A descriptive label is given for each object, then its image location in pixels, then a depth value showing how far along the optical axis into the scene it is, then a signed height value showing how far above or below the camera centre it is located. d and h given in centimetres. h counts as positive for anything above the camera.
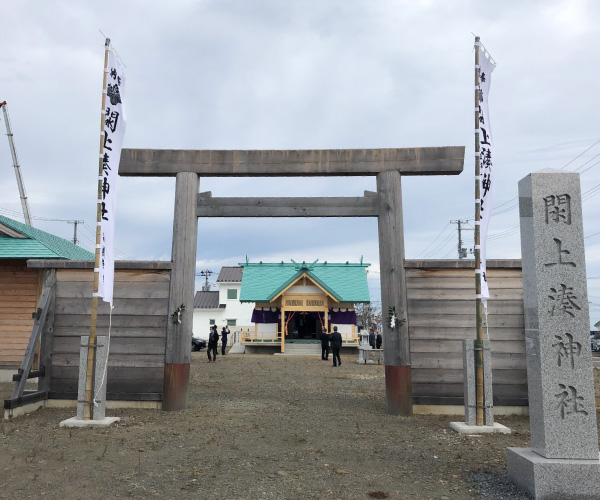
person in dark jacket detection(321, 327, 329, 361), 2346 -97
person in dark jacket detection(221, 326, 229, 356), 2792 -102
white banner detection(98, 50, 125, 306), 802 +250
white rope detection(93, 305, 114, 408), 789 -85
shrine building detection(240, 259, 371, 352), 2961 +161
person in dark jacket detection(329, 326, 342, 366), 2015 -84
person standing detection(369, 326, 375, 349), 3188 -92
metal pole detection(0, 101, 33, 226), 2716 +792
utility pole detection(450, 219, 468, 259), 4786 +780
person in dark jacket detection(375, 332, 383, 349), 2642 -90
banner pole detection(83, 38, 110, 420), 784 -27
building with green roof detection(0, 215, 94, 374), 1375 +57
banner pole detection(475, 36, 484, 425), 773 +80
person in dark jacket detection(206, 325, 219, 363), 2231 -91
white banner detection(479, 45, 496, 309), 799 +267
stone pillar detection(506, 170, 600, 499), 484 -22
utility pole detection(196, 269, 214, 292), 7238 +673
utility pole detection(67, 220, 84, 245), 4697 +839
